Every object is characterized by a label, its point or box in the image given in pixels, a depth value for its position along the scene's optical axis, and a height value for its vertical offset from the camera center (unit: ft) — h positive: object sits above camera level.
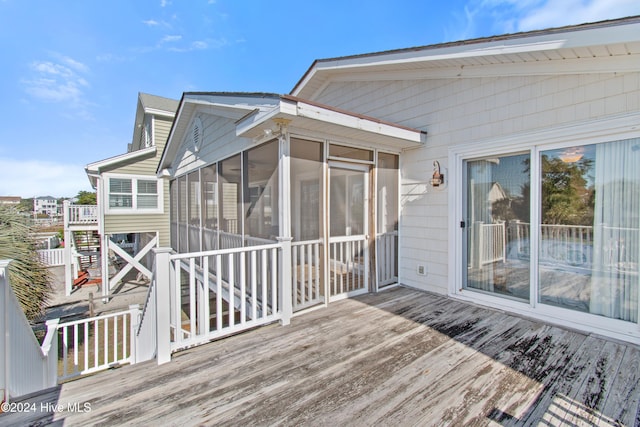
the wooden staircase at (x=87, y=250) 41.05 -6.53
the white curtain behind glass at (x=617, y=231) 9.02 -0.84
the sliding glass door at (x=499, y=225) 11.39 -0.81
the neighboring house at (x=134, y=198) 31.50 +1.31
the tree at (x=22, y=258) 12.03 -2.16
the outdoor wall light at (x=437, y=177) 13.55 +1.45
